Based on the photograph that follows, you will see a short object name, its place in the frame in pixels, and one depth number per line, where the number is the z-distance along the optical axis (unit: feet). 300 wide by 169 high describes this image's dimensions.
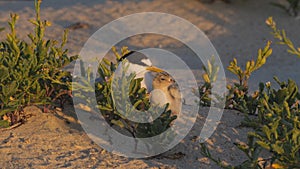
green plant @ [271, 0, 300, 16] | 44.65
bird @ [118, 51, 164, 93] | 22.47
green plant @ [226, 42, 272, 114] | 20.85
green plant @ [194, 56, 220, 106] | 21.88
